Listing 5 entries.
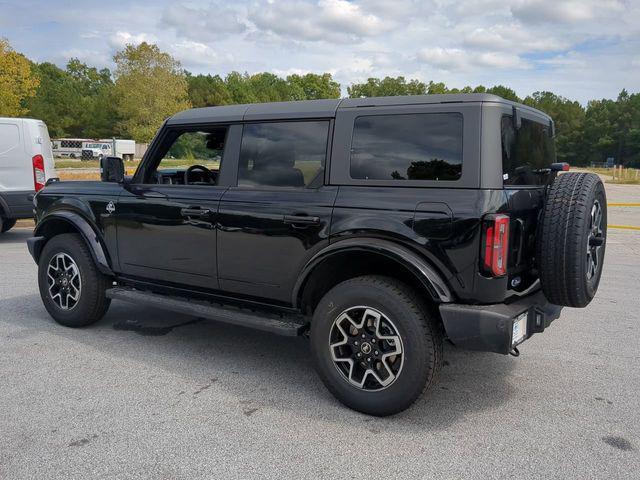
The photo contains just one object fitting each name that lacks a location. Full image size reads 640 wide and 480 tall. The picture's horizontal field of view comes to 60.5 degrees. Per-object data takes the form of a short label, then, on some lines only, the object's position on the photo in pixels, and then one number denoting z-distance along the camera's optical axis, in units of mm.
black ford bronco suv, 3053
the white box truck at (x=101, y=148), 50719
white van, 9414
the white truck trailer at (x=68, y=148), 59803
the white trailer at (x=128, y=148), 48594
